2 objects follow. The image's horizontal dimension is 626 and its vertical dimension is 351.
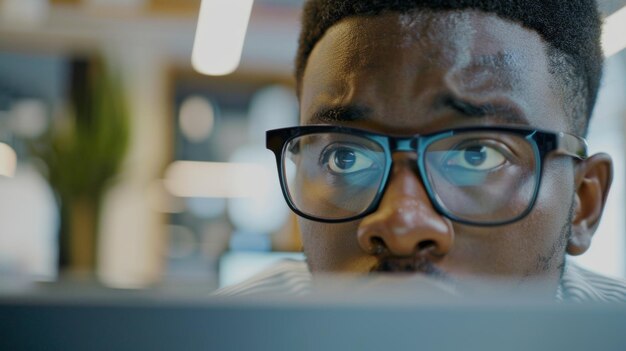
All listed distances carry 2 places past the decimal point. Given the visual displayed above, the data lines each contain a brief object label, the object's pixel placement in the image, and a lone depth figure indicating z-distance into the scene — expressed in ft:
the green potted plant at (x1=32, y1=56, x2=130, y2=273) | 10.28
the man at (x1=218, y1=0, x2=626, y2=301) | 1.54
